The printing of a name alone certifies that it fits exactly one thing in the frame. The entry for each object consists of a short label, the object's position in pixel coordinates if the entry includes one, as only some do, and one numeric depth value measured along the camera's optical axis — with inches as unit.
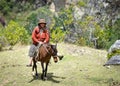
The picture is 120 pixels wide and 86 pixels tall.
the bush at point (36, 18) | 1823.8
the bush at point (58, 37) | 1331.2
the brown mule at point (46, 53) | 542.9
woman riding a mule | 553.3
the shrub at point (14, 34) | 1110.4
